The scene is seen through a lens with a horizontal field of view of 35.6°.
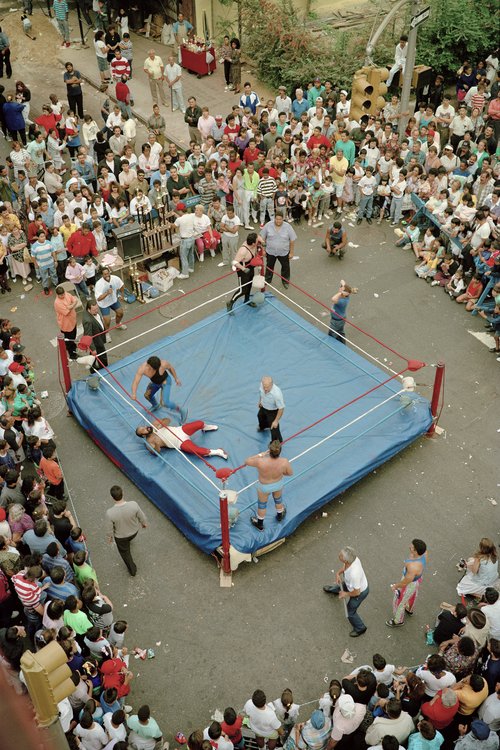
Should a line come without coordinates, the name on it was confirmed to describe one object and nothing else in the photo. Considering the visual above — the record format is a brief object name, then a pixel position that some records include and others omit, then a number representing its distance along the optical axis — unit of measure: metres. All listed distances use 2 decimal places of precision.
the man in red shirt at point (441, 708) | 7.06
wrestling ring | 9.95
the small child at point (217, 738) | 7.00
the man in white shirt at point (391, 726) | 7.01
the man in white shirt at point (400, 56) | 18.67
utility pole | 15.77
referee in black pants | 10.16
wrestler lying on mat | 10.52
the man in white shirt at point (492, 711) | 7.18
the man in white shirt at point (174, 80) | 19.02
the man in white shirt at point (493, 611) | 8.06
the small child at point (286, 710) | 7.39
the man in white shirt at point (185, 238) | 14.20
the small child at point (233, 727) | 7.17
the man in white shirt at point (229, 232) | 14.48
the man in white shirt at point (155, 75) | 18.78
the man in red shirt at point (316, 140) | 16.36
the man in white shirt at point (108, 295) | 12.63
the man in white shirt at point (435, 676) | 7.35
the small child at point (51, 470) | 9.65
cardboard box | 14.37
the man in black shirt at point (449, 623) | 8.18
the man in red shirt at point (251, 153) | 15.96
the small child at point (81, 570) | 8.39
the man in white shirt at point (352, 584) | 8.30
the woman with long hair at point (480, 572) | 8.59
